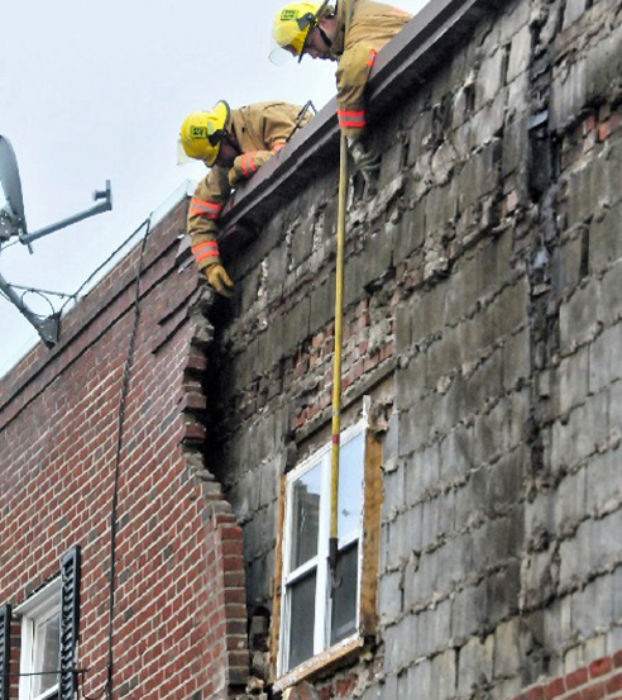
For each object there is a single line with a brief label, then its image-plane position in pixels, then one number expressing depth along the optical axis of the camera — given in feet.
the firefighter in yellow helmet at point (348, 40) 44.42
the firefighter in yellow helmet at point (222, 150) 50.01
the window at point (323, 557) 41.19
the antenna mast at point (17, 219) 56.90
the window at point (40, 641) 55.16
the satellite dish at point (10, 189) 56.90
